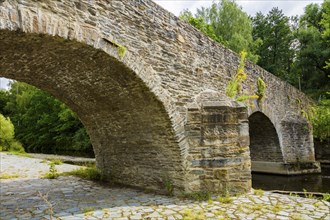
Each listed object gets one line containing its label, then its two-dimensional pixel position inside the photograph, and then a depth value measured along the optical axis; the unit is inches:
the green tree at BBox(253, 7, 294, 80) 1073.5
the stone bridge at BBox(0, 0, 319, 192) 147.6
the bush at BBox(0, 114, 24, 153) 757.0
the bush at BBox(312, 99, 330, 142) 593.3
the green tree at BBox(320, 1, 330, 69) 596.1
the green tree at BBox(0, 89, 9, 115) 1512.4
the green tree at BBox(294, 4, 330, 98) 853.8
